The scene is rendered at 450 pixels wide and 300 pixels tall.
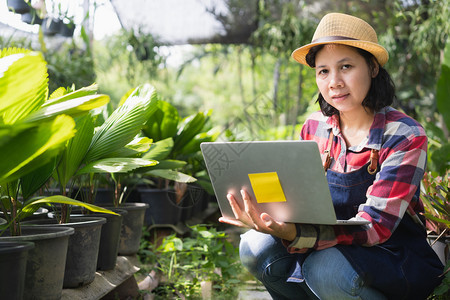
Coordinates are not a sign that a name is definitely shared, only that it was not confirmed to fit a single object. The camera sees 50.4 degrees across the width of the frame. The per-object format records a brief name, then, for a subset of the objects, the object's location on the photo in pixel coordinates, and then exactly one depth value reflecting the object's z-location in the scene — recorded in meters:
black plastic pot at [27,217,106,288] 1.46
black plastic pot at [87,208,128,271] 1.74
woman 1.34
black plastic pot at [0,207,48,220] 1.63
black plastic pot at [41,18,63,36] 3.44
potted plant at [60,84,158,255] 1.41
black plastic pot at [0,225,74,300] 1.19
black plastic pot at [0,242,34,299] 0.96
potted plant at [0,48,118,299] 0.94
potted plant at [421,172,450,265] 1.57
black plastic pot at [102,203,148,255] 2.07
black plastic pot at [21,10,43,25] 2.68
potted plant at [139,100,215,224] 2.67
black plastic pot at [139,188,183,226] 2.84
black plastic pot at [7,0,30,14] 2.46
